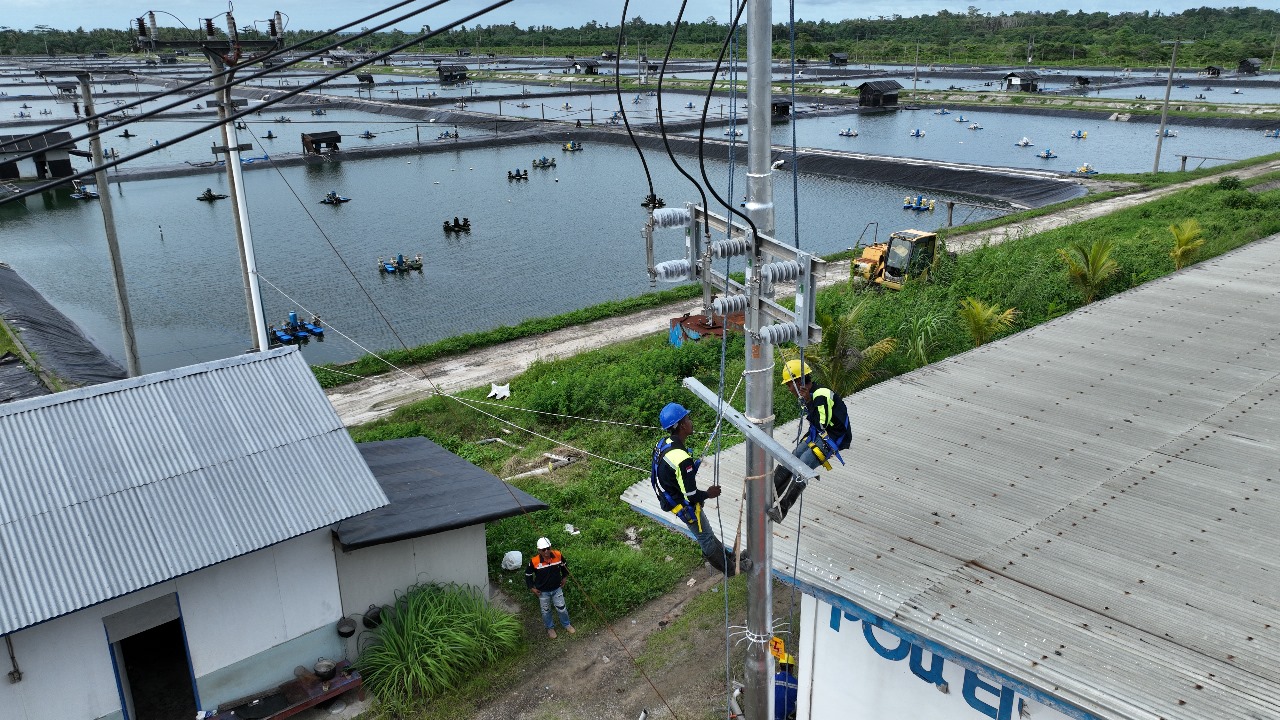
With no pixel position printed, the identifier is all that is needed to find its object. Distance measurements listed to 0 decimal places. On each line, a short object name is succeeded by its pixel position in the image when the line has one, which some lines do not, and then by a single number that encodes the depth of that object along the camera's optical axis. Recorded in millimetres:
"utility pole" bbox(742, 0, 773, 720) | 6566
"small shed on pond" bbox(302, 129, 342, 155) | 72312
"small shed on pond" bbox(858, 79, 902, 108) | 94625
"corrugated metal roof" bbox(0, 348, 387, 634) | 9938
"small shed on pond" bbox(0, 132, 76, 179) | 59562
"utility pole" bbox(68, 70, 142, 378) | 18559
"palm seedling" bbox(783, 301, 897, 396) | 18500
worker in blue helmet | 7852
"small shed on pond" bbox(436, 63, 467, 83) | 126312
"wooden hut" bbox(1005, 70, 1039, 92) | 101938
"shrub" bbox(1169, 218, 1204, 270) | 24875
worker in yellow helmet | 7770
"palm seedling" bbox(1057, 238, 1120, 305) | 22922
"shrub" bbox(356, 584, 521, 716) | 11695
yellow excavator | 29031
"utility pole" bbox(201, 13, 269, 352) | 15953
